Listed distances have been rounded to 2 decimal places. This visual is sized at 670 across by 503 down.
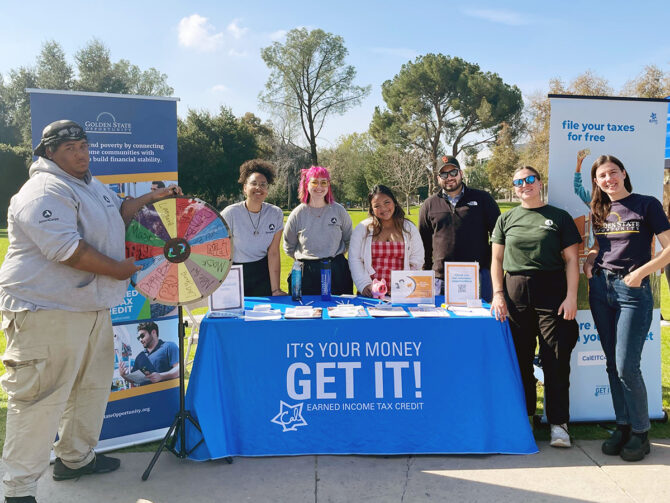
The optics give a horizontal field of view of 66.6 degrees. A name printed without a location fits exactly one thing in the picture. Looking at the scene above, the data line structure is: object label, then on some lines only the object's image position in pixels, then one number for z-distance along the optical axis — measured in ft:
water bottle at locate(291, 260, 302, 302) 11.75
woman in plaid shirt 12.37
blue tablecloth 10.05
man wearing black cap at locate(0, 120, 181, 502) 7.95
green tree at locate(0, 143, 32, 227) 90.63
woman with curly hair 13.14
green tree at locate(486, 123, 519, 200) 129.29
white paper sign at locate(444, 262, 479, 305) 10.99
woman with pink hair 12.94
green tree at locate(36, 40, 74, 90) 135.95
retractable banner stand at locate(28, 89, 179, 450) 10.60
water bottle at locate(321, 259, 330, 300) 11.91
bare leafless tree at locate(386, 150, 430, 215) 128.16
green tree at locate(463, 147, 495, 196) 142.51
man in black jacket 12.93
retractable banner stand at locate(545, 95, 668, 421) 11.70
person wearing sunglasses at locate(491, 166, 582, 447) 10.23
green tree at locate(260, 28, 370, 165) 121.29
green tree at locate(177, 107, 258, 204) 106.63
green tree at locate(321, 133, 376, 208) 150.30
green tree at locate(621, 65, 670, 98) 75.51
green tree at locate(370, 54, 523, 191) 135.95
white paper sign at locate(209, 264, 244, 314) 10.50
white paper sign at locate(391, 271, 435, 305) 11.20
